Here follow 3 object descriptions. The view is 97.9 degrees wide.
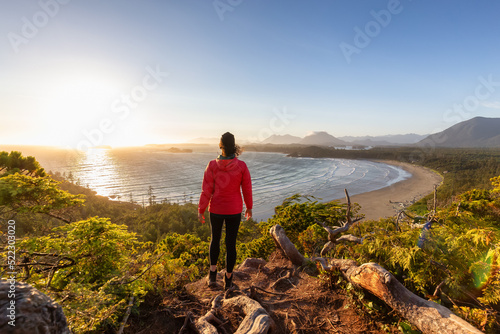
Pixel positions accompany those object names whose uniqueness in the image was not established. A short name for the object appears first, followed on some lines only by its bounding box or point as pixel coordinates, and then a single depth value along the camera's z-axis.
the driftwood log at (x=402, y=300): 1.93
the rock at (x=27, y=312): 0.95
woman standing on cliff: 3.06
